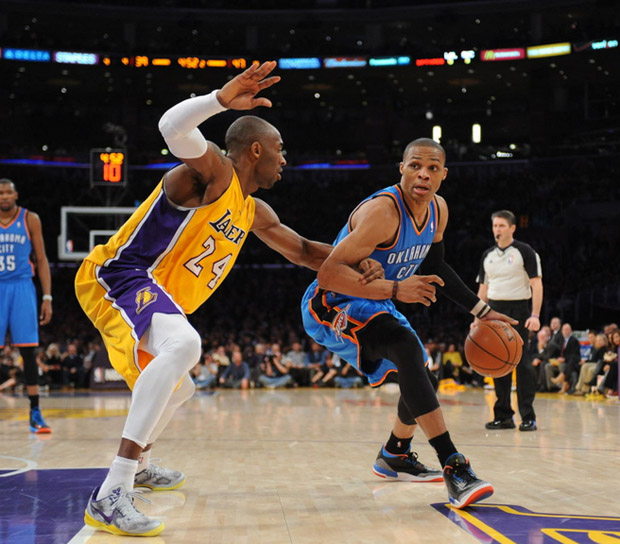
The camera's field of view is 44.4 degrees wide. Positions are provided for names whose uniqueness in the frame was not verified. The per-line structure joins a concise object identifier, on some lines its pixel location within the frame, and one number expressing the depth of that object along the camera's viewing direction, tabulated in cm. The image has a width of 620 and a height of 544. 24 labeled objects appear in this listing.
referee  692
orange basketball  432
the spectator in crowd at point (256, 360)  1518
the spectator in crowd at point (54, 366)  1512
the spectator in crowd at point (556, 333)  1356
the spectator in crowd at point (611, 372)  1164
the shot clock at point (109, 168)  1423
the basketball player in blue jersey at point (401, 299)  355
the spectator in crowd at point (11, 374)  1426
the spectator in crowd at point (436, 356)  1542
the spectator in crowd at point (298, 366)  1558
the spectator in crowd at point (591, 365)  1240
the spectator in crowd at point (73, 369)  1508
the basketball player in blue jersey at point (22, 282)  657
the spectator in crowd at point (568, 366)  1281
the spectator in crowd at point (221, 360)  1558
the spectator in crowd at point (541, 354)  1331
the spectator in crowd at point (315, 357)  1573
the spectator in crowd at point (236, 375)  1477
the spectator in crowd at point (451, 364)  1534
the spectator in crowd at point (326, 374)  1535
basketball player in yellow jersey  309
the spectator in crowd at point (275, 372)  1515
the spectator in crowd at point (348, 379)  1518
